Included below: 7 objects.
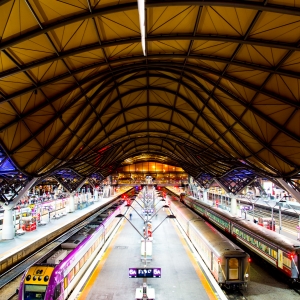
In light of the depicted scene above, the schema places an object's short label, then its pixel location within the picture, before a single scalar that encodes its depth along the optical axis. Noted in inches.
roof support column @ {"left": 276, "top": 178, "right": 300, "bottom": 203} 1053.9
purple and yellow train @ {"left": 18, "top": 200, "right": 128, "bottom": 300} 543.5
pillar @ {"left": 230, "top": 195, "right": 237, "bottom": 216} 1941.4
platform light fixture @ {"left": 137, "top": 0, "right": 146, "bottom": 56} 332.2
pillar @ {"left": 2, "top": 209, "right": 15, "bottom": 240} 1195.3
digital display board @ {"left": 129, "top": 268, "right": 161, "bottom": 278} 542.9
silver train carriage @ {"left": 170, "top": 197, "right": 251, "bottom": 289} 674.2
